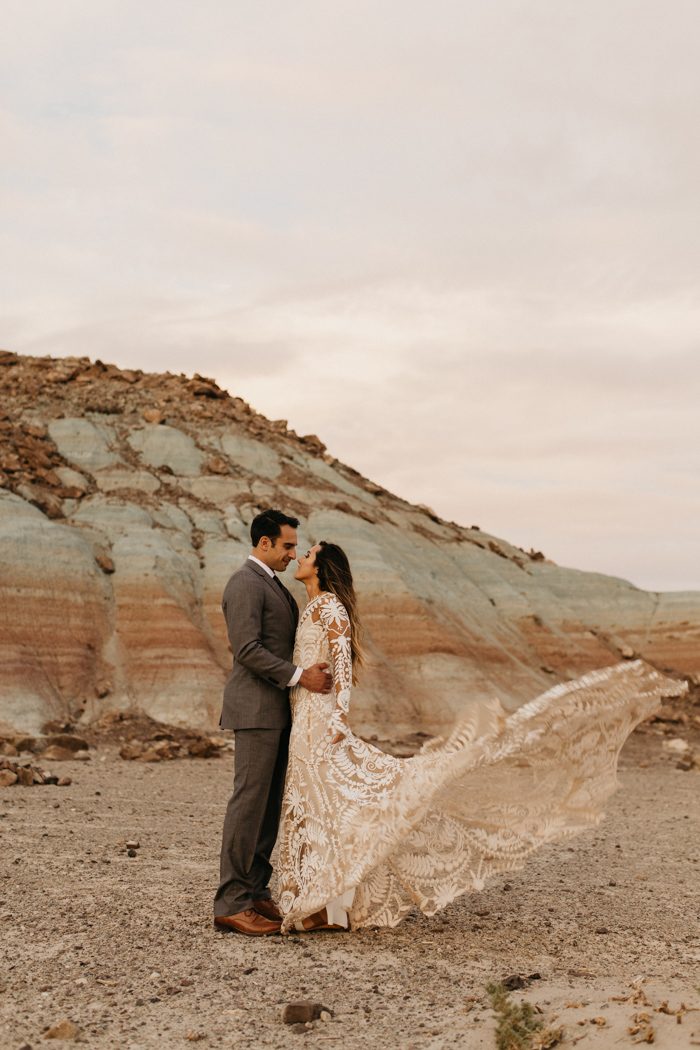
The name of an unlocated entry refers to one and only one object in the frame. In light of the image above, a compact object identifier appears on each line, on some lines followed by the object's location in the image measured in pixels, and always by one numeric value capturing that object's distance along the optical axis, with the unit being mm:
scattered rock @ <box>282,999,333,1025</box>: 5641
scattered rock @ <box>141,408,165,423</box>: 34219
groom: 7102
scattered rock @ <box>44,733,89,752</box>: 19906
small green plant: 5004
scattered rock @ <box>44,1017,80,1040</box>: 5441
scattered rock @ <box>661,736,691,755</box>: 26594
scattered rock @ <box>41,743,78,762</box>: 18984
